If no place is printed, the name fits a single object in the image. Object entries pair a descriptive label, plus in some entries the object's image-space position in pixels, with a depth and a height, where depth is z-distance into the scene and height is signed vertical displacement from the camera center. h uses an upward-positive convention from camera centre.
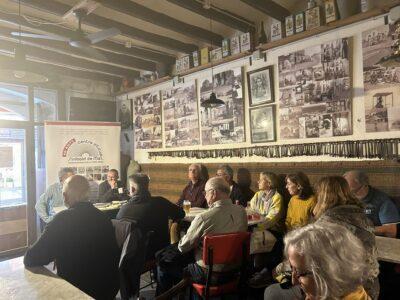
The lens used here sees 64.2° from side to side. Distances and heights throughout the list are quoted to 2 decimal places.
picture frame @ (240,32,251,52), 4.57 +1.60
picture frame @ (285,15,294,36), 4.07 +1.62
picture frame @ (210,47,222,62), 5.01 +1.58
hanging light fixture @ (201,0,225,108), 4.24 +0.69
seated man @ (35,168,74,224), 4.45 -0.55
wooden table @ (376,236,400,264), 1.99 -0.68
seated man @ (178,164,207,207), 4.70 -0.51
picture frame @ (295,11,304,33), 3.97 +1.62
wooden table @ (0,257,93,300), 1.56 -0.67
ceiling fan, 3.22 +1.27
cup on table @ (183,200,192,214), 3.81 -0.62
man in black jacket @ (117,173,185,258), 3.02 -0.54
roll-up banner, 5.79 +0.20
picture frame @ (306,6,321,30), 3.77 +1.60
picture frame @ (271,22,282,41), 4.24 +1.63
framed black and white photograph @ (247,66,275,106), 4.43 +0.95
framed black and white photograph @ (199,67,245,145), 4.86 +0.67
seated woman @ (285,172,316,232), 3.43 -0.54
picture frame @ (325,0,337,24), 3.64 +1.60
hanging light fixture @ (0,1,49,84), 2.83 +0.85
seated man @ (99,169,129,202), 4.98 -0.54
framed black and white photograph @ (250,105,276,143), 4.45 +0.40
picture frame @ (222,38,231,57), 4.86 +1.62
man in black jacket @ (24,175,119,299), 2.04 -0.59
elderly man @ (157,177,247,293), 2.58 -0.60
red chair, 2.25 -0.75
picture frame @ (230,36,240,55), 4.72 +1.62
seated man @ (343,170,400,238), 2.94 -0.50
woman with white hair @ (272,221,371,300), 1.14 -0.41
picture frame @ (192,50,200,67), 5.38 +1.63
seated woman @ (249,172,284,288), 3.12 -0.73
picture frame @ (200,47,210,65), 5.20 +1.61
